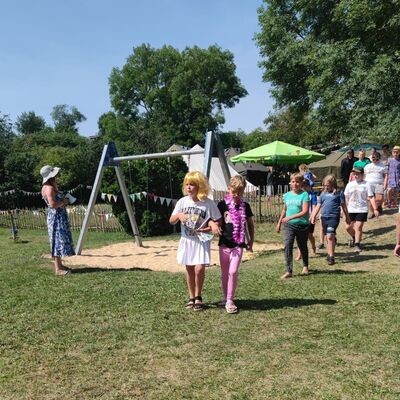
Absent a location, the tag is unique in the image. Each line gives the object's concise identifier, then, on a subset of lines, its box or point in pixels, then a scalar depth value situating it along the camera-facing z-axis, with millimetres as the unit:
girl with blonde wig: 5098
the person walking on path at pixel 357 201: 8828
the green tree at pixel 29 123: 96125
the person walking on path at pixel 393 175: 11909
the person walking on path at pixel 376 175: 11766
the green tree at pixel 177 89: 58125
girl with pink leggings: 5160
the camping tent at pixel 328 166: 27797
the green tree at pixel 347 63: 17516
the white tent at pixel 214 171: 26312
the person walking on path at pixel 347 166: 14375
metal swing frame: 9742
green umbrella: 17516
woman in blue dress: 7508
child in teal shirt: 6910
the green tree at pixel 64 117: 99188
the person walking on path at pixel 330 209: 7809
